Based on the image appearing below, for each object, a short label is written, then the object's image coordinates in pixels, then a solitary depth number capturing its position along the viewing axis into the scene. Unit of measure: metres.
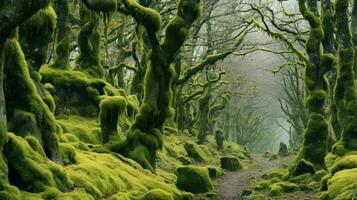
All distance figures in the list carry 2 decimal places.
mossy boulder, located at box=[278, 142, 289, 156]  56.06
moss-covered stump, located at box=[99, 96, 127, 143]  21.08
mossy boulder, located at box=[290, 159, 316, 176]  22.95
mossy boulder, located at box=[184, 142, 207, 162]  36.16
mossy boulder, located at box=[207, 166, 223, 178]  28.34
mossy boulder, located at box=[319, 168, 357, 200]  15.02
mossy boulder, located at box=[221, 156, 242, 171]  35.72
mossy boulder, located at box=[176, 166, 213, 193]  21.20
